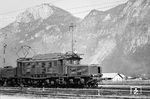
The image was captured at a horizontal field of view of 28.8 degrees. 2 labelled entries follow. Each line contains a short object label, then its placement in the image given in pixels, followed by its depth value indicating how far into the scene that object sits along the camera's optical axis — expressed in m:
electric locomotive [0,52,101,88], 36.12
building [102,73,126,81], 110.86
